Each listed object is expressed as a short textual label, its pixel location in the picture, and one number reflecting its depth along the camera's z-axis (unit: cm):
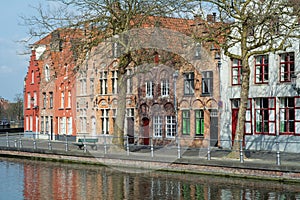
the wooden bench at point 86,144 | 3272
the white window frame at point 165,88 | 3819
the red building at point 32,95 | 5438
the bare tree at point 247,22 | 2420
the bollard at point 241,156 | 2334
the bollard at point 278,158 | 2194
